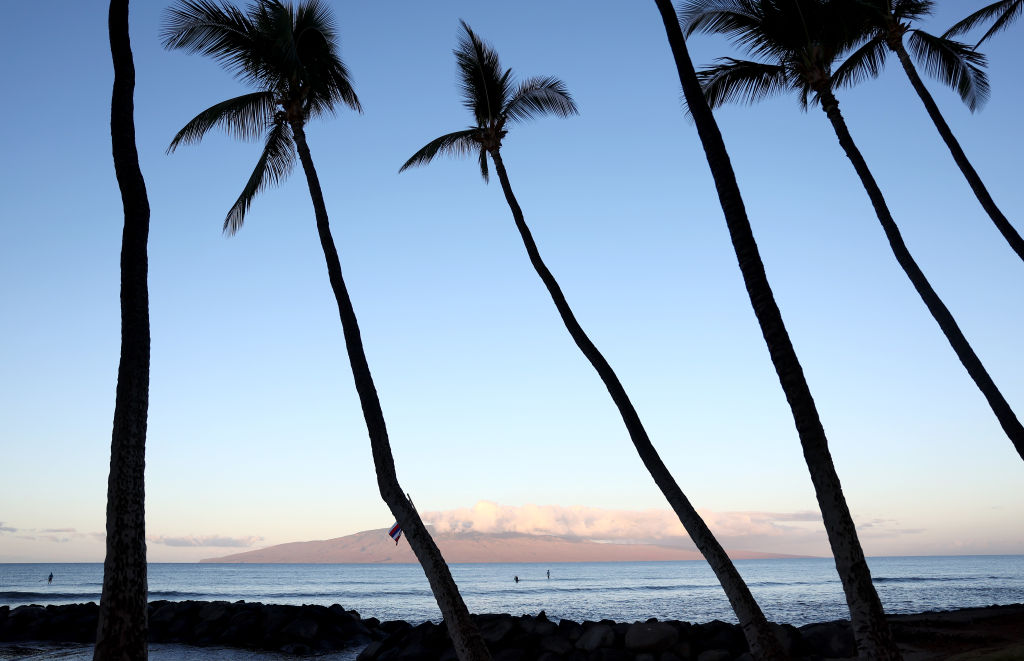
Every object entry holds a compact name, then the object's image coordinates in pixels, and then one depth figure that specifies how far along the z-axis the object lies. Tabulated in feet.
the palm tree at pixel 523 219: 37.65
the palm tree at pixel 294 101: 40.27
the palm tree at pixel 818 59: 52.60
